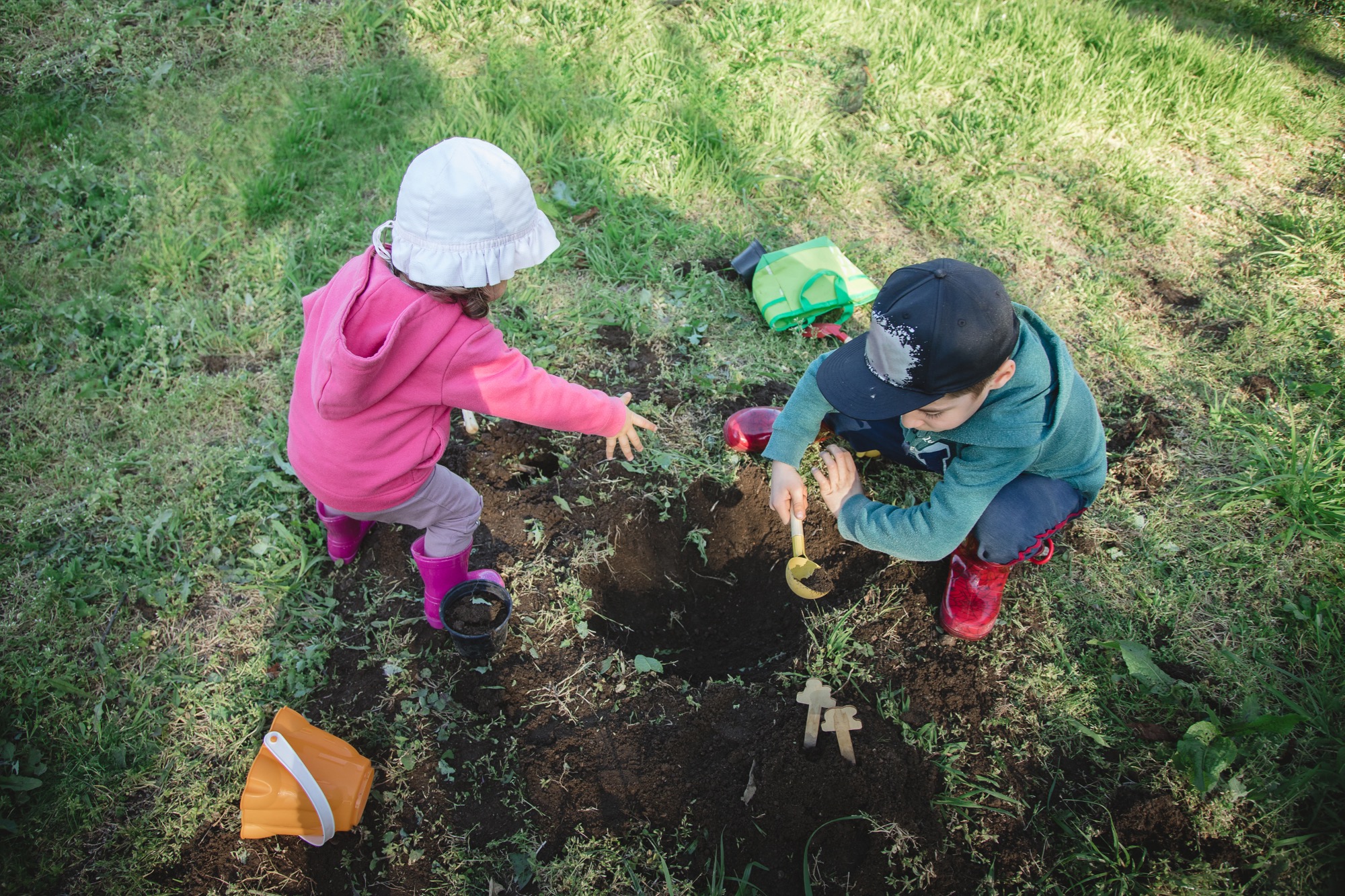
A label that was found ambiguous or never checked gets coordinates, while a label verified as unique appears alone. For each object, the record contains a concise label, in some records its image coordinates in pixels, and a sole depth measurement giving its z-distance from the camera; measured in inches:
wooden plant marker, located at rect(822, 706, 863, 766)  79.0
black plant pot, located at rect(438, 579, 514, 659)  83.2
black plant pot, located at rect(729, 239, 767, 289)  129.7
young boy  64.5
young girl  68.1
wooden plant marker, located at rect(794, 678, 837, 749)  79.7
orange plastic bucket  70.4
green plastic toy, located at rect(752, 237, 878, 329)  120.0
